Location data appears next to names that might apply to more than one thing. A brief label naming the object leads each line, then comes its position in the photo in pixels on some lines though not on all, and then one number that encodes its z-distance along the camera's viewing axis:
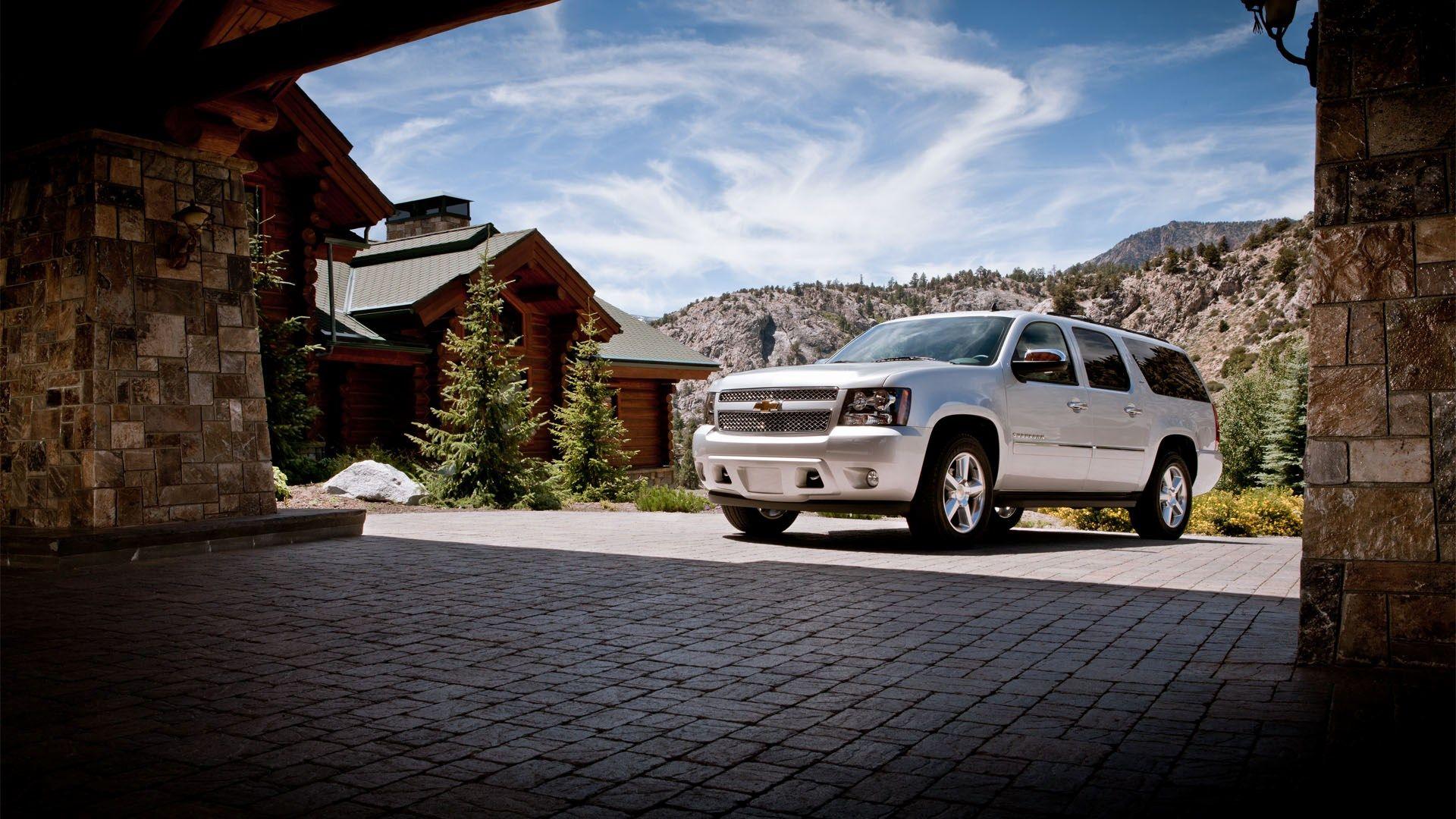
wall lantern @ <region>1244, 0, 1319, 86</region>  5.68
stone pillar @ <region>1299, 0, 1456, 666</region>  3.83
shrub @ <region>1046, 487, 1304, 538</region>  14.66
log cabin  19.31
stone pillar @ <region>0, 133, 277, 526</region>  7.94
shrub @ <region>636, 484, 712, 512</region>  15.09
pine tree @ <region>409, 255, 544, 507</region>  15.42
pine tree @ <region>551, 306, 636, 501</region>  17.91
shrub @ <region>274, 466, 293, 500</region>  12.86
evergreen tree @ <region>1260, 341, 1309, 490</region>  31.72
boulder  13.97
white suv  8.02
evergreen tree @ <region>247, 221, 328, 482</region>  14.96
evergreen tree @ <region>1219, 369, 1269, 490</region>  36.16
